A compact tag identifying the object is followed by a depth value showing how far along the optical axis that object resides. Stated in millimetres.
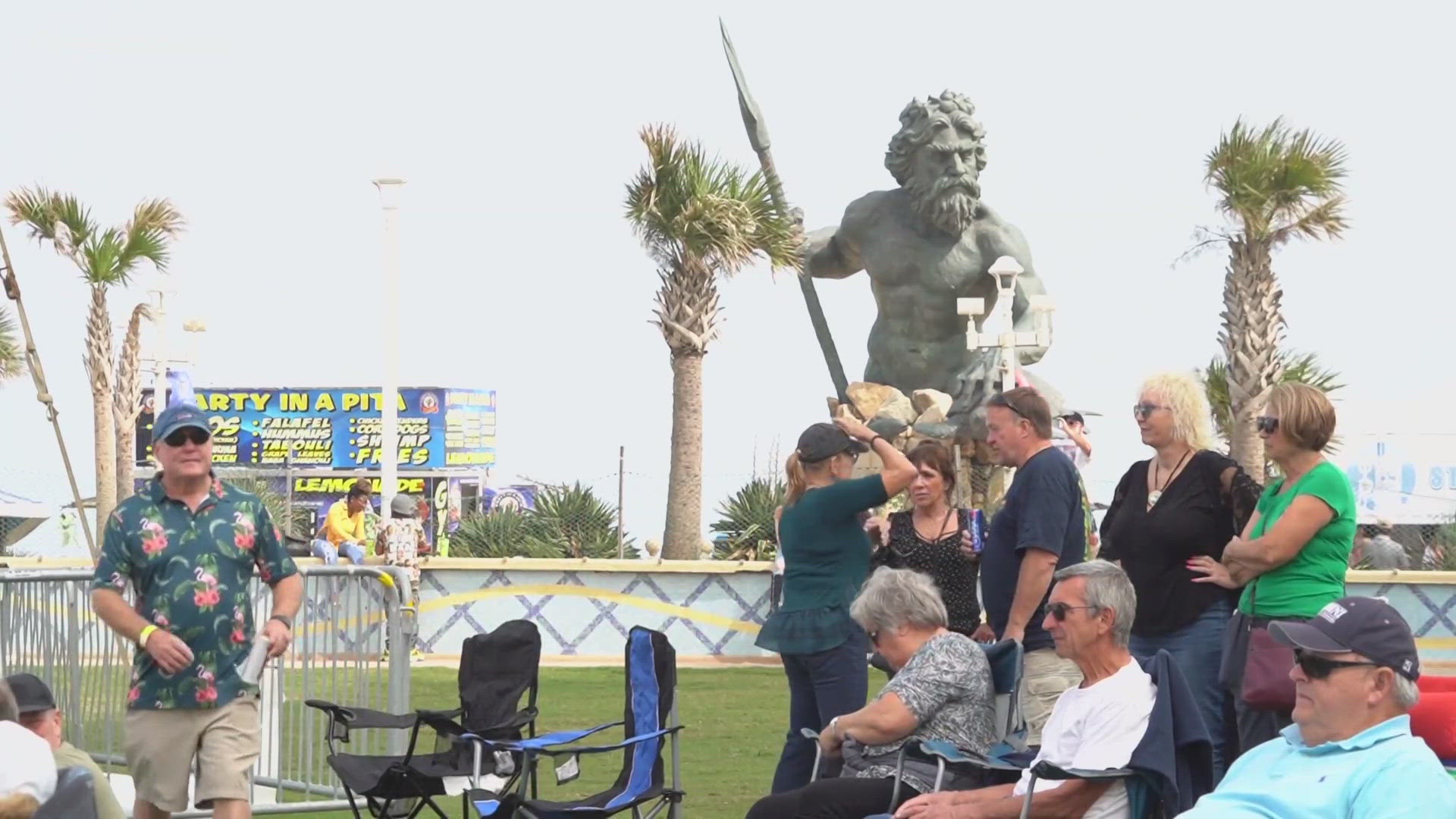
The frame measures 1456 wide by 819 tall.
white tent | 34281
